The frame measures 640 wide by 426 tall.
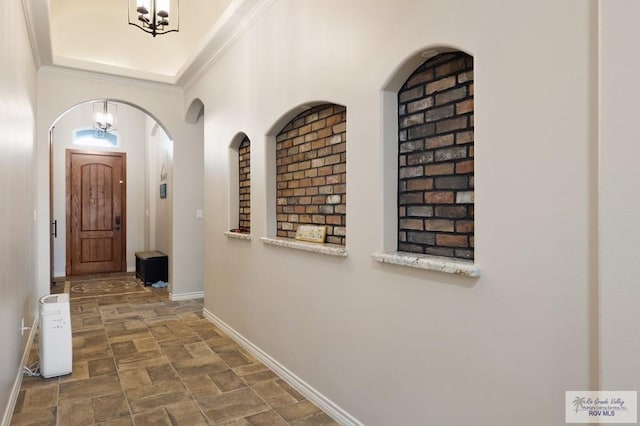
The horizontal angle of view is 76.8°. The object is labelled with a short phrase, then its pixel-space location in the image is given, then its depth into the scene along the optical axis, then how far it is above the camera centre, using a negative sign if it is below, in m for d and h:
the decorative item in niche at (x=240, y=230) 3.84 -0.20
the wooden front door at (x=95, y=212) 7.40 -0.03
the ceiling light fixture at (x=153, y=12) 2.97 +1.50
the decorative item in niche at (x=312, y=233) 2.67 -0.16
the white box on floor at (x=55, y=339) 2.94 -0.95
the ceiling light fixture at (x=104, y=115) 6.55 +1.58
